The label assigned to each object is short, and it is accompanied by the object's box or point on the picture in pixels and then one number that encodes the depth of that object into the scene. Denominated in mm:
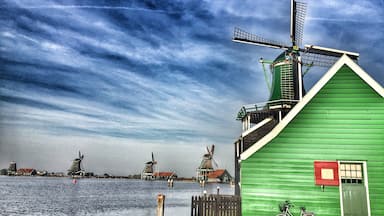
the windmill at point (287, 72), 21094
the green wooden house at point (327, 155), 11117
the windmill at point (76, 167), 171375
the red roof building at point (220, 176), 163750
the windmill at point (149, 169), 183875
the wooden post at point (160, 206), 15219
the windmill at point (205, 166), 133038
